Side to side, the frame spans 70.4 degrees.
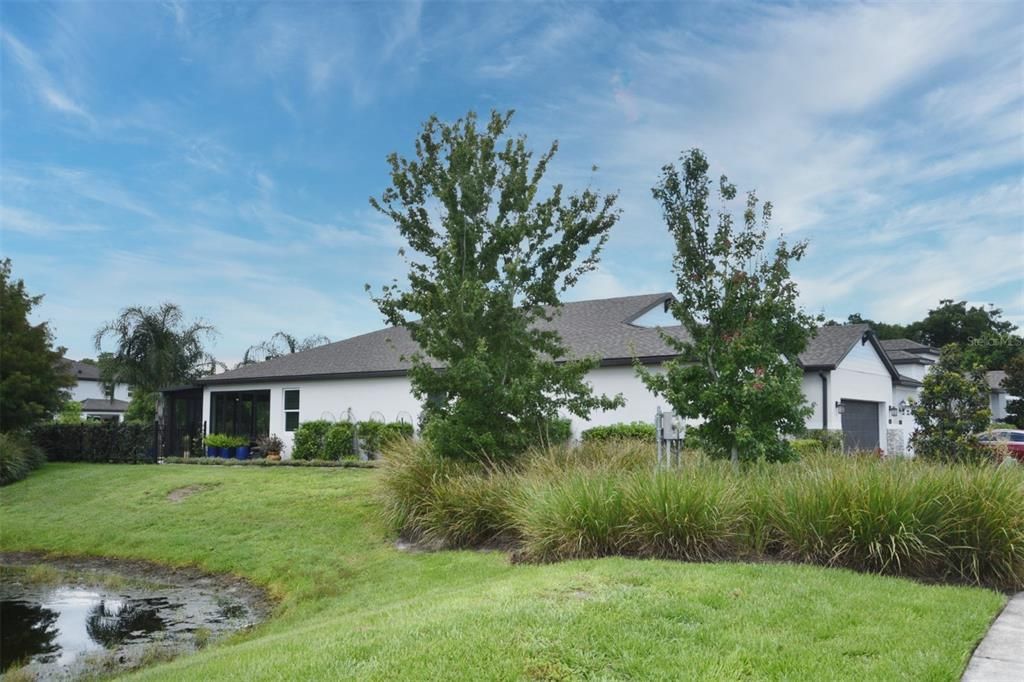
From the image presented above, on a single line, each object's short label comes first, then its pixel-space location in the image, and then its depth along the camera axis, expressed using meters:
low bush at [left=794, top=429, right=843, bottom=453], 17.23
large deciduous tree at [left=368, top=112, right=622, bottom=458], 11.74
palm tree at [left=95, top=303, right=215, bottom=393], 33.41
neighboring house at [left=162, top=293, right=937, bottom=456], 19.36
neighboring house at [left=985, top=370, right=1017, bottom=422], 43.06
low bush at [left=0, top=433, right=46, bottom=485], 20.33
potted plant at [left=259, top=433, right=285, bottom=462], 24.50
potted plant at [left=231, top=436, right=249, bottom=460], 24.97
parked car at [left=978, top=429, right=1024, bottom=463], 22.72
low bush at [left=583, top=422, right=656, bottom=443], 17.55
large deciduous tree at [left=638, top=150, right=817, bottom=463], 10.00
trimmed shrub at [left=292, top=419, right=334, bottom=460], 22.98
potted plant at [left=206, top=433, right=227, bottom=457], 25.44
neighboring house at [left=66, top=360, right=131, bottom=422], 57.25
